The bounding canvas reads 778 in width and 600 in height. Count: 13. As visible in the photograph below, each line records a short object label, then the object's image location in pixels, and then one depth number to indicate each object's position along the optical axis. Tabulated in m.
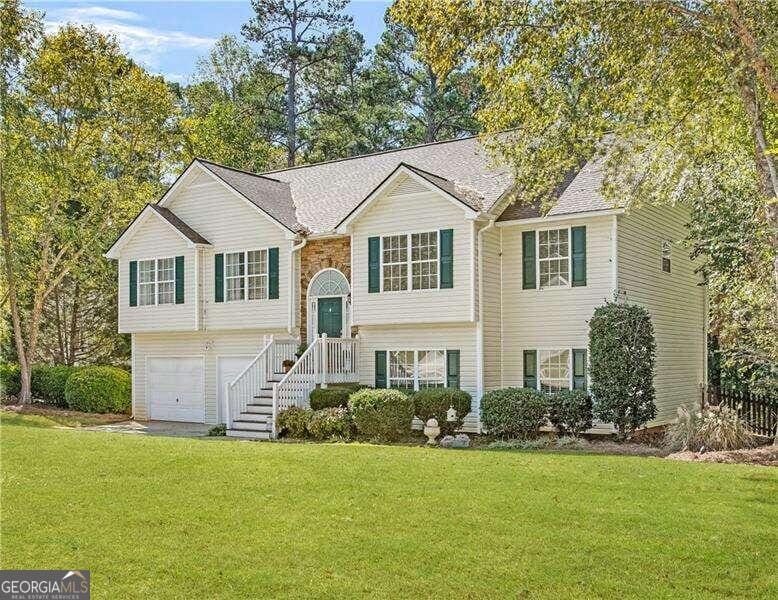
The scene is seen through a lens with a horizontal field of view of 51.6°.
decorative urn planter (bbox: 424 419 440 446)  16.56
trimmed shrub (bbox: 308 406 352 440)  17.28
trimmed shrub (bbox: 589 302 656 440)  16.19
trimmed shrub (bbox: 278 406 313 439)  17.64
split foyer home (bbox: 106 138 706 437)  18.06
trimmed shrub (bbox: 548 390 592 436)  16.53
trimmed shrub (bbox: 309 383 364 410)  18.25
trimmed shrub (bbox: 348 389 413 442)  16.95
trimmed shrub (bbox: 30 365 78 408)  25.62
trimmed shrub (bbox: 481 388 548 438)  16.56
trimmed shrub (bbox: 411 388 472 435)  17.27
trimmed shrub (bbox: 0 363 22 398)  27.20
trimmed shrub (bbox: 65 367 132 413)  24.28
